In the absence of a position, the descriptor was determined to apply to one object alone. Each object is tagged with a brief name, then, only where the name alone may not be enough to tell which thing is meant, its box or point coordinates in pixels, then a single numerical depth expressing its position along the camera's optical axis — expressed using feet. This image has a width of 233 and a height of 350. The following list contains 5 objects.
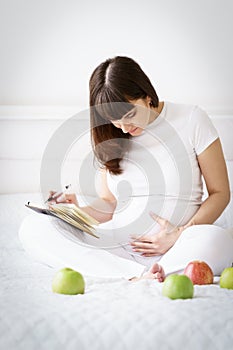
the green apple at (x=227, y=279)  6.96
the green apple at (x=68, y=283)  6.77
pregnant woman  7.82
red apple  7.16
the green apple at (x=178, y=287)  6.56
